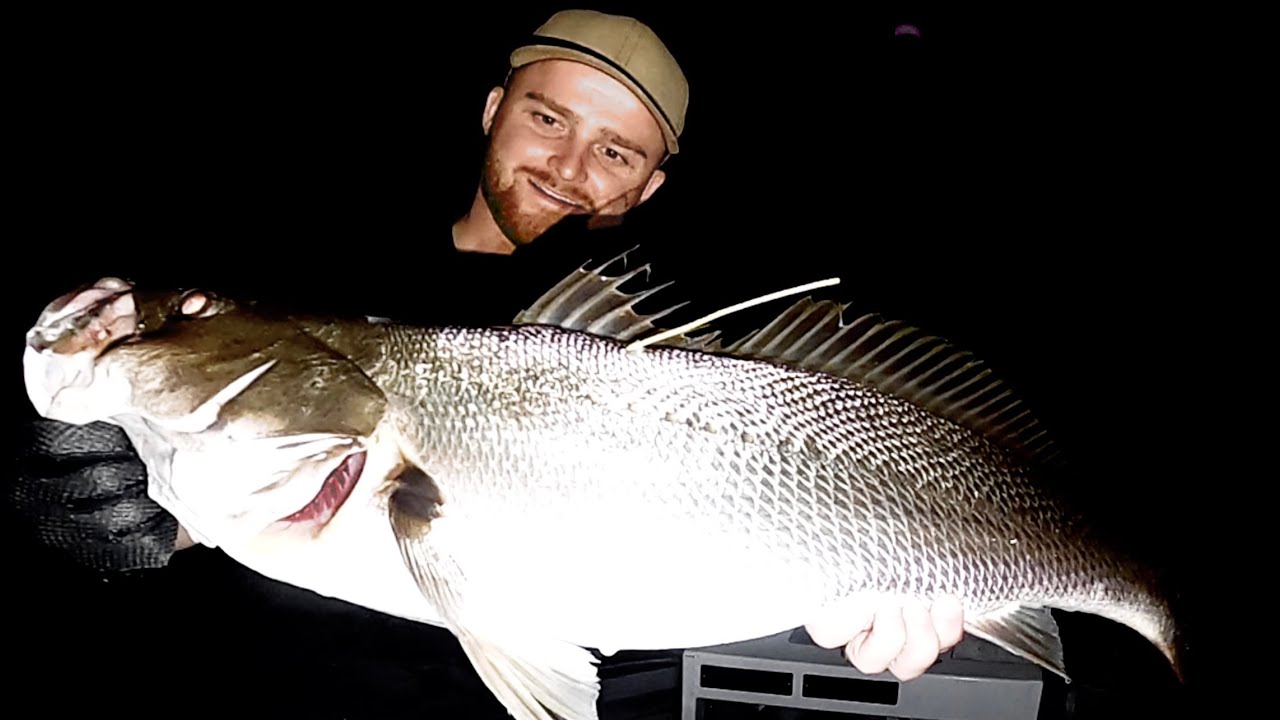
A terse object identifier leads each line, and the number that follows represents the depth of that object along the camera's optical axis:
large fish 0.49
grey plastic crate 0.69
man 0.81
